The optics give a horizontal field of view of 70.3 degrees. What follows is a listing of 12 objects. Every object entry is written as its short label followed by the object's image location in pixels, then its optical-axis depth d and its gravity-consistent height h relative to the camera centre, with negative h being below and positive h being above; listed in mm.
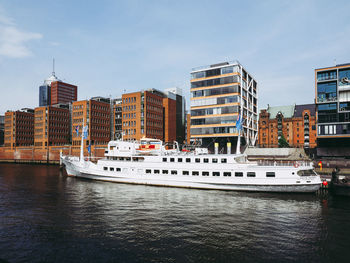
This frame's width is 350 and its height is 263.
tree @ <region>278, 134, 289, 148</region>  107812 -477
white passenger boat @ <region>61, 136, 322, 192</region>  34375 -4728
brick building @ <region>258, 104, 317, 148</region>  116188 +7900
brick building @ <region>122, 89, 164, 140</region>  102125 +10946
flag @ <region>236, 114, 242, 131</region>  39594 +2833
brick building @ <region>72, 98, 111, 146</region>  113125 +9912
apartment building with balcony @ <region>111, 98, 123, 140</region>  119850 +10378
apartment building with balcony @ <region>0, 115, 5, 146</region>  178750 +9511
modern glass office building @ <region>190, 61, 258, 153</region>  68250 +11141
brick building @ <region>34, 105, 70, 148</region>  122812 +6880
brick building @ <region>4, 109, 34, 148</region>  132250 +6286
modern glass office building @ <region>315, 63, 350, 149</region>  56125 +8308
